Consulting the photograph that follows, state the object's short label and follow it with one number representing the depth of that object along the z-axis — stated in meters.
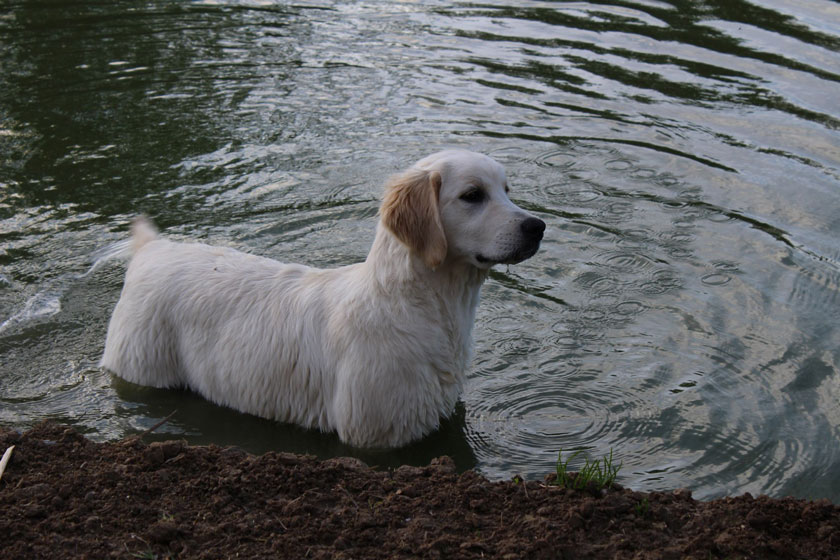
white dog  5.42
